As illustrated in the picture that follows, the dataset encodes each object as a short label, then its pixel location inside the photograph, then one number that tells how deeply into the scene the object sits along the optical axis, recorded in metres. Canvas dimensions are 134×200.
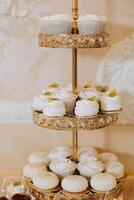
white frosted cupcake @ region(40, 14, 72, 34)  1.14
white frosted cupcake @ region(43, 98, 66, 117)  1.16
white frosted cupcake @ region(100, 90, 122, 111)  1.21
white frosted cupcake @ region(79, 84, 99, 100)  1.21
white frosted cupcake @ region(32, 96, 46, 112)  1.23
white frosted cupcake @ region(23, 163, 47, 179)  1.30
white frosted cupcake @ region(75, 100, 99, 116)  1.16
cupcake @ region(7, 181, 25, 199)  1.25
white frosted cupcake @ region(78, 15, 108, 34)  1.14
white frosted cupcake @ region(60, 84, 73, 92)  1.26
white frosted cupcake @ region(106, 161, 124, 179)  1.31
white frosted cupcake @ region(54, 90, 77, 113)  1.20
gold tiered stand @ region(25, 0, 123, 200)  1.13
